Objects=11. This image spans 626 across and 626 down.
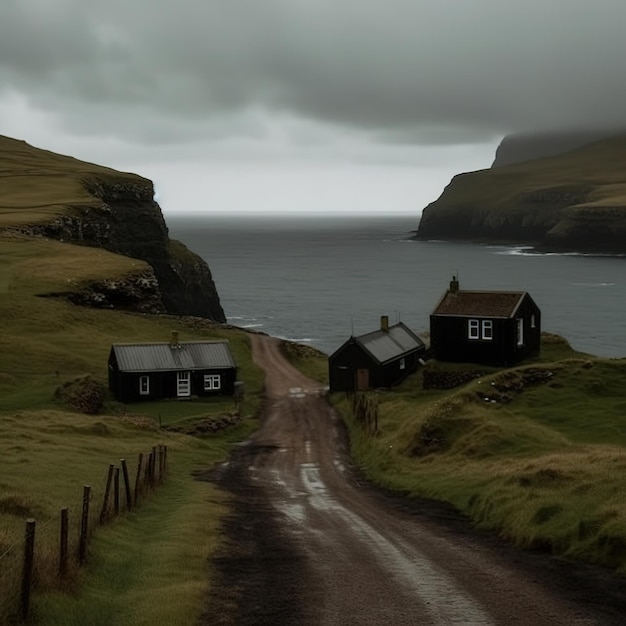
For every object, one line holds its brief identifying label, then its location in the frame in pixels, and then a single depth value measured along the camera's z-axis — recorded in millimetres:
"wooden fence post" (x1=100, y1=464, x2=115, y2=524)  22641
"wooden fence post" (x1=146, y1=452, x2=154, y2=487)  32438
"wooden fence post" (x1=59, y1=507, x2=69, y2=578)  16219
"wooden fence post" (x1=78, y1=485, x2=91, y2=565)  18031
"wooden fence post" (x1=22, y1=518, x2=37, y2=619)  14047
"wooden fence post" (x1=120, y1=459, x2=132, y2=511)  25773
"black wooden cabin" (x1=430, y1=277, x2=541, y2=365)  67062
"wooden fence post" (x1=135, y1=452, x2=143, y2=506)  28483
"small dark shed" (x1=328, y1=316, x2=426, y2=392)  73062
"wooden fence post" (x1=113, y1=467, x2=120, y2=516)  24062
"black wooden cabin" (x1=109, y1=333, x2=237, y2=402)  67500
